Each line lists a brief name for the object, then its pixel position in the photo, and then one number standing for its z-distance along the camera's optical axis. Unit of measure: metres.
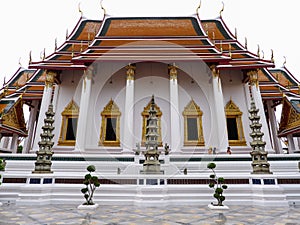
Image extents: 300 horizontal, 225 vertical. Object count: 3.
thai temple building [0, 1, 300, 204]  11.87
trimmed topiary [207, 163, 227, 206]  4.85
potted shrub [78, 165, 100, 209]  4.94
